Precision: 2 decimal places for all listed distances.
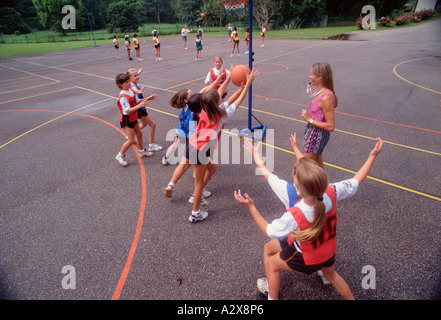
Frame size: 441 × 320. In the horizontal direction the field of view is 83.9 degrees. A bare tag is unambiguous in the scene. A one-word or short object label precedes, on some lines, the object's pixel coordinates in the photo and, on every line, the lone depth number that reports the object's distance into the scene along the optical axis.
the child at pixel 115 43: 19.83
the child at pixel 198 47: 16.83
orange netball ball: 4.75
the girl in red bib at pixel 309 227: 1.89
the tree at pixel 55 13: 54.88
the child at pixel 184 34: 22.90
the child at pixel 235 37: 18.20
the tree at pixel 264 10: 44.66
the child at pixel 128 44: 18.45
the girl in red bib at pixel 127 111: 4.91
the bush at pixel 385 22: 35.47
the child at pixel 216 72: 6.42
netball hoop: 6.21
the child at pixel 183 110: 4.24
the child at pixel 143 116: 5.23
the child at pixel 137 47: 18.19
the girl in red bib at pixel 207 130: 3.07
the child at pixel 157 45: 17.80
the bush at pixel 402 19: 35.62
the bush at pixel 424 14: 39.84
